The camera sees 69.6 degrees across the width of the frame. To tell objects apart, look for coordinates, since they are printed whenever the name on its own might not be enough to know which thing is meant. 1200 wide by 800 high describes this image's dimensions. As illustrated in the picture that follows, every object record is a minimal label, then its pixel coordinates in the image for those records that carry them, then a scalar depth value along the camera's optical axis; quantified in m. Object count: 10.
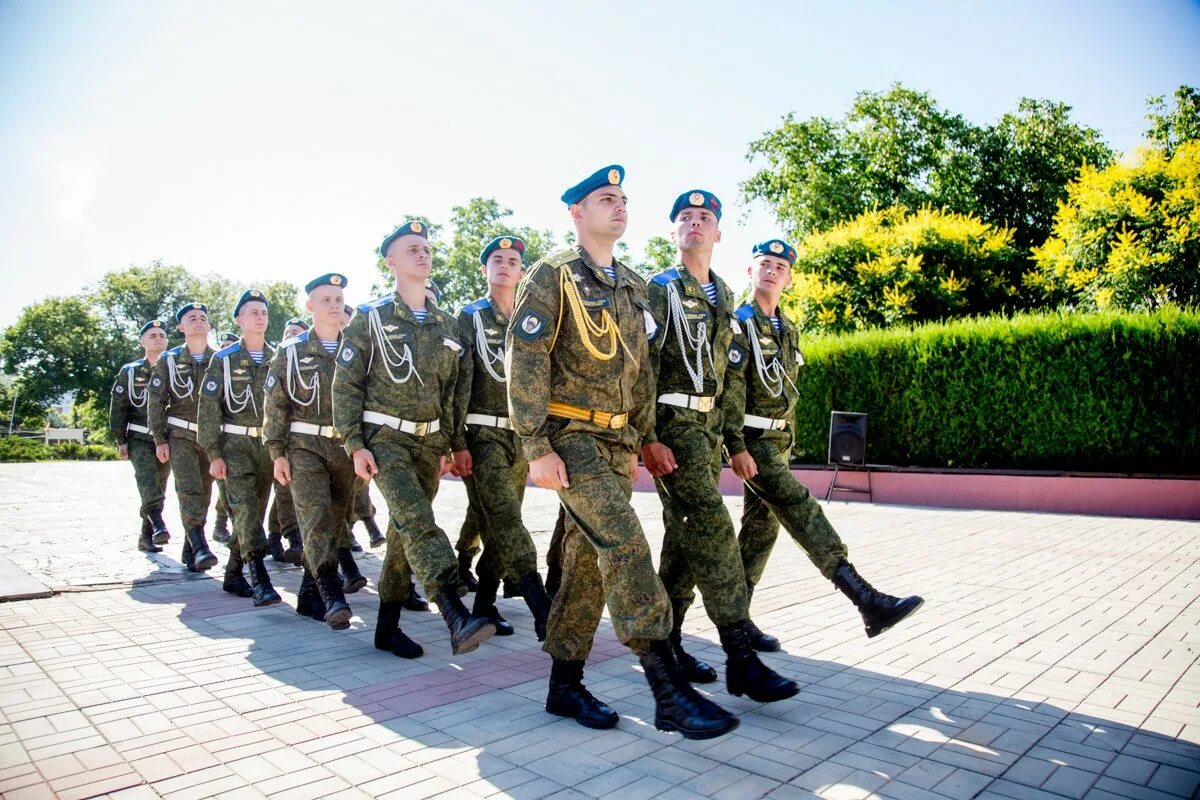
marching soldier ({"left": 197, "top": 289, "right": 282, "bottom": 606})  6.50
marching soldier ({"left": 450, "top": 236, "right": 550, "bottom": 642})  4.96
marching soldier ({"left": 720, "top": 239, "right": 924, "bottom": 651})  4.30
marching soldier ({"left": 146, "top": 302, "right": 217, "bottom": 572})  7.80
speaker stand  13.09
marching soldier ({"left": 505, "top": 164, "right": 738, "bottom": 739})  3.40
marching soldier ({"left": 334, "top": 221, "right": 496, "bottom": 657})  4.59
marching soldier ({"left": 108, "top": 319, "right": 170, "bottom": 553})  8.49
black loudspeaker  12.72
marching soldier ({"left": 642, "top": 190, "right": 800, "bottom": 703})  3.92
